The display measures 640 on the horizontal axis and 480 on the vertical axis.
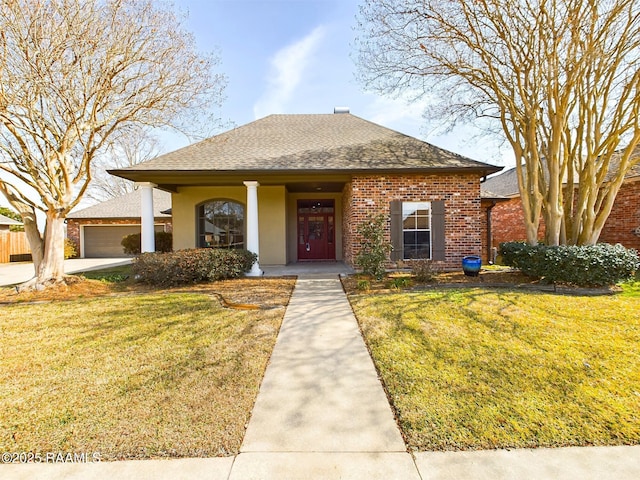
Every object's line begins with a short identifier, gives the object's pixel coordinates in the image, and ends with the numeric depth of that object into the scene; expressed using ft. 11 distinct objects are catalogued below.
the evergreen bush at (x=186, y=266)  25.48
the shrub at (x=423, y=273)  25.09
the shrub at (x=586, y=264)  22.11
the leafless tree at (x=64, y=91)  20.72
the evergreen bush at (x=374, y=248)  25.26
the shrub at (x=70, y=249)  55.16
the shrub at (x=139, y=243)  47.65
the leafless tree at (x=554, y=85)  23.11
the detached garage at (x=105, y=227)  59.67
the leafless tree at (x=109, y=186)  93.67
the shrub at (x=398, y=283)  23.15
